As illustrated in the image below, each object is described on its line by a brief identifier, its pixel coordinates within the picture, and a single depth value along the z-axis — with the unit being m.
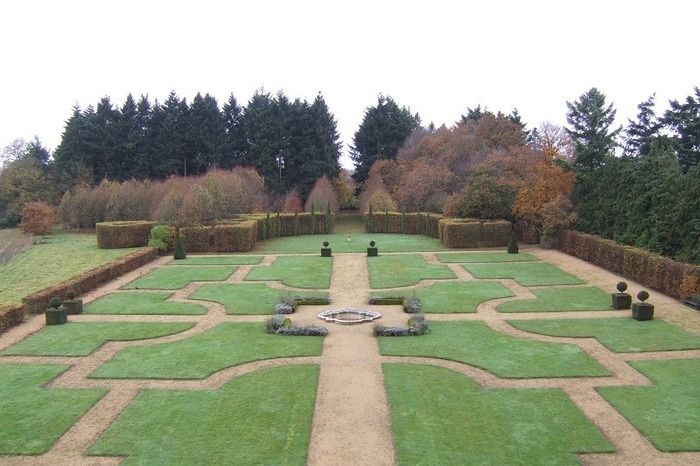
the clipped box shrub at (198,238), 43.50
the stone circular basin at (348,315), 22.36
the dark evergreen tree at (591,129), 41.12
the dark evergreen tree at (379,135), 76.38
